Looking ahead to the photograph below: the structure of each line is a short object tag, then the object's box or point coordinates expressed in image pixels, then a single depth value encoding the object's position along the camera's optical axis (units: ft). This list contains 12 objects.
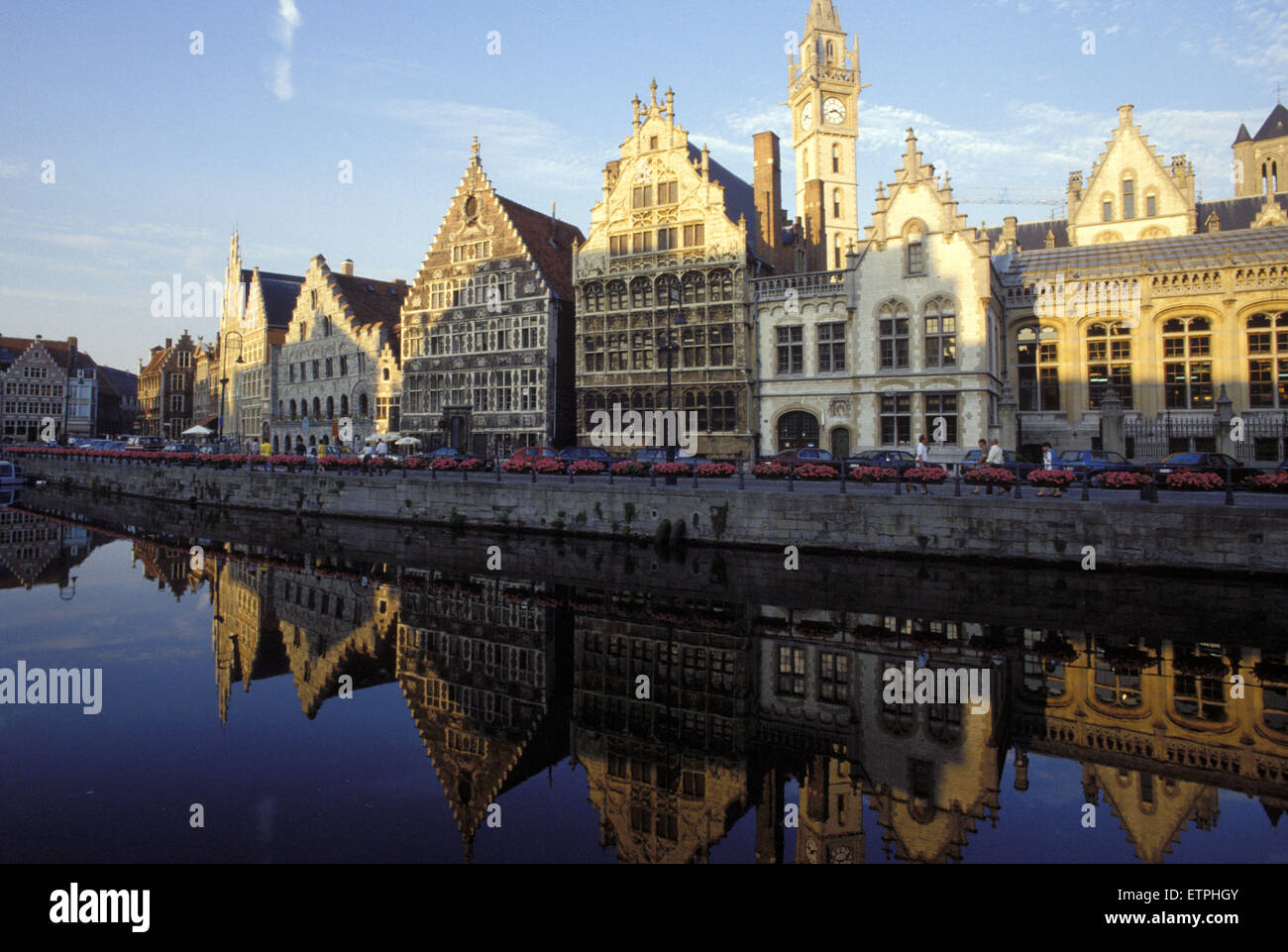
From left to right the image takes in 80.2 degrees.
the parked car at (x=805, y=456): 90.67
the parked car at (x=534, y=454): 107.14
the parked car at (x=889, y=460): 79.10
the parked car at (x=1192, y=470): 66.23
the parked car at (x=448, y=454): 107.55
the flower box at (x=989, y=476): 69.62
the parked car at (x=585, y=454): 110.63
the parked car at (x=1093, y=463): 71.21
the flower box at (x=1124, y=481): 66.18
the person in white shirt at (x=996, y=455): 81.97
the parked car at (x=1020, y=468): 70.85
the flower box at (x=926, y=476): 74.74
